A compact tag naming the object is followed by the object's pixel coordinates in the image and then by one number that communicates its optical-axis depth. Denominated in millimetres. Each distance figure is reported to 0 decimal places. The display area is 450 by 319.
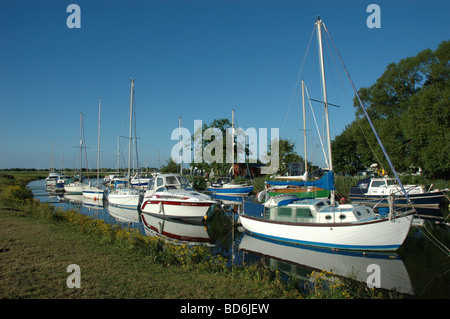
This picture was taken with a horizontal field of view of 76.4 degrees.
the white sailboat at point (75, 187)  47719
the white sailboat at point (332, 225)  13656
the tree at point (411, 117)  31391
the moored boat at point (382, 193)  23922
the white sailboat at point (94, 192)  40156
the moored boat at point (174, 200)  22359
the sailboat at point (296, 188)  26866
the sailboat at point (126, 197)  30562
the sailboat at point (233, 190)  38781
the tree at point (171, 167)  64312
